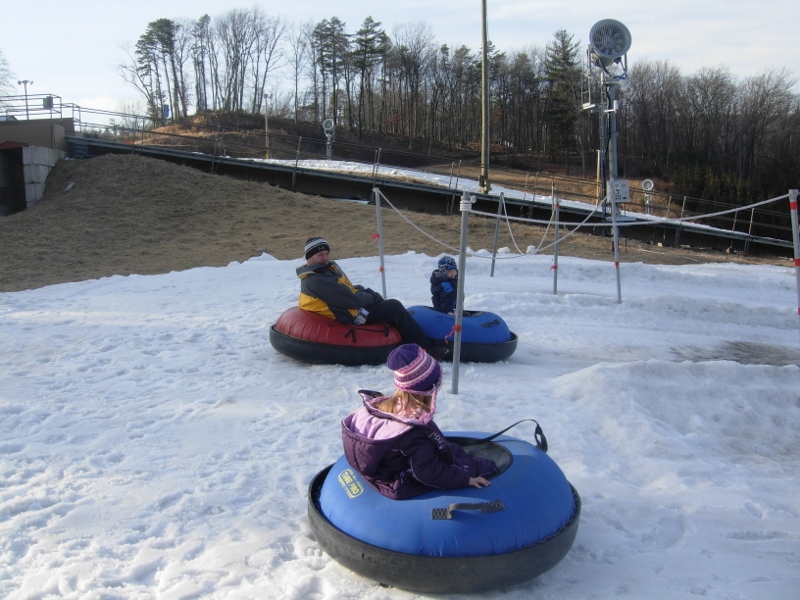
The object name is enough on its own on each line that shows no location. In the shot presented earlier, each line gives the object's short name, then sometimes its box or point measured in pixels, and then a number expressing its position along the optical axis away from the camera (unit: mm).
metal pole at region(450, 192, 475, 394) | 6609
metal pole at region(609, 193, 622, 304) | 11375
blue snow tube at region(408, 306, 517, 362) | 7953
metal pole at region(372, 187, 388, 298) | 10141
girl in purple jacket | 3750
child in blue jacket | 8711
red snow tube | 7625
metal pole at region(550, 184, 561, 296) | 12375
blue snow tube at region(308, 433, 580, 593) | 3584
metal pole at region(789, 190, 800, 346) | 7276
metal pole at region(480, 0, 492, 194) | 24328
